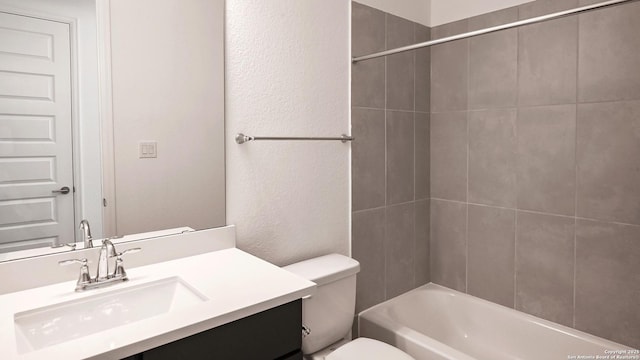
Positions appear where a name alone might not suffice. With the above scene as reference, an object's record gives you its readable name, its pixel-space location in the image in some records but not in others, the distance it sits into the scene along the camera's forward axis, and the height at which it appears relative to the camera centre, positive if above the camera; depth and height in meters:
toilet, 1.62 -0.65
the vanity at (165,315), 0.90 -0.39
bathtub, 1.85 -0.87
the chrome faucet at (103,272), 1.20 -0.33
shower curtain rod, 1.27 +0.50
